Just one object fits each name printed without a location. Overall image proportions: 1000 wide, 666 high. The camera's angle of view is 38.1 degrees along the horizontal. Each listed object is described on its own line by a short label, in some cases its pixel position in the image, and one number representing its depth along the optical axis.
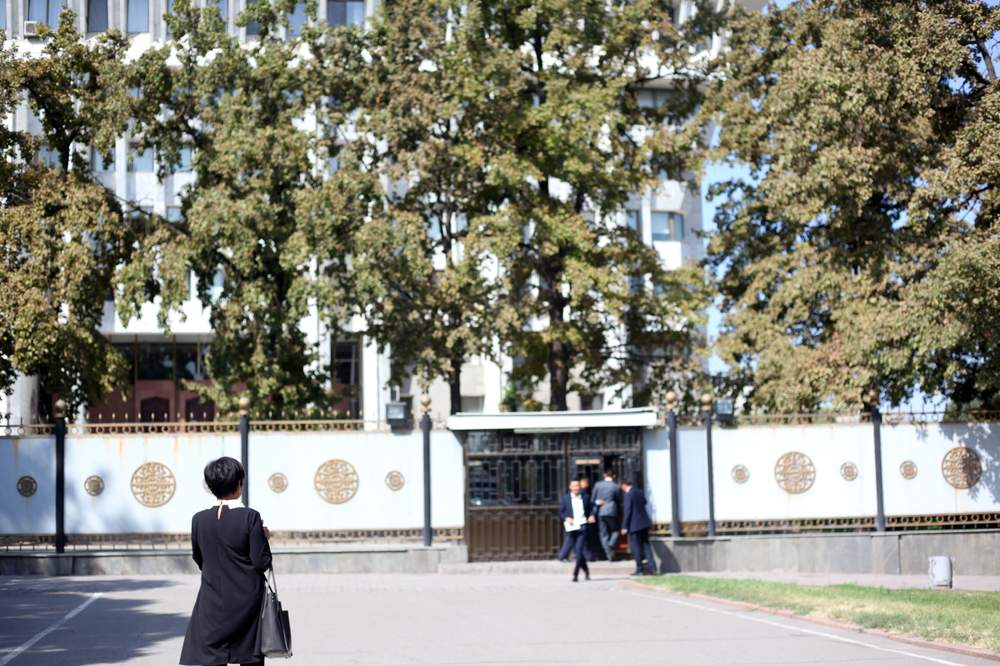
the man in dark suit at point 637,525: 23.56
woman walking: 8.62
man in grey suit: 24.08
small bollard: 20.77
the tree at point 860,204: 25.75
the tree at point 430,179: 30.08
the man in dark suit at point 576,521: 22.34
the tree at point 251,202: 30.30
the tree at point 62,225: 29.05
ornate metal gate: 24.56
